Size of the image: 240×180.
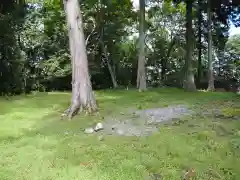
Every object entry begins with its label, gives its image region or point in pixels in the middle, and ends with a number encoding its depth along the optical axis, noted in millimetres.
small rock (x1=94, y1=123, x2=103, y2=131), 4263
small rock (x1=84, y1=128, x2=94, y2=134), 4221
